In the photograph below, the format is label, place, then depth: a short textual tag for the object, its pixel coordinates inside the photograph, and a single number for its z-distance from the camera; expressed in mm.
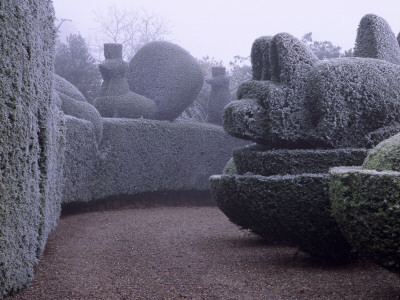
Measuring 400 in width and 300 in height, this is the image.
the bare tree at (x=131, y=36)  35053
